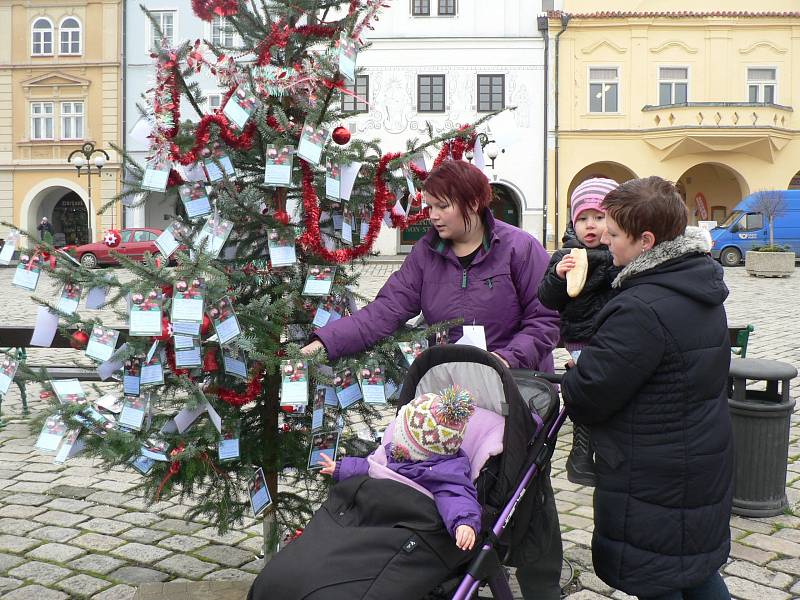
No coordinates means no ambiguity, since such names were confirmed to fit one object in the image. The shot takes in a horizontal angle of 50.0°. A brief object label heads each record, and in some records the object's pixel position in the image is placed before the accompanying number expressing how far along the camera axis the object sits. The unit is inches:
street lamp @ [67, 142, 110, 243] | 979.7
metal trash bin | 198.2
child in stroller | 95.9
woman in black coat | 107.7
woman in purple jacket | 133.4
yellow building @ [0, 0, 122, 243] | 1238.9
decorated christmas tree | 127.5
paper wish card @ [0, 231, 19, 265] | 124.5
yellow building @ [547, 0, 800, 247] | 1183.6
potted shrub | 850.8
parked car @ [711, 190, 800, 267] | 1028.5
